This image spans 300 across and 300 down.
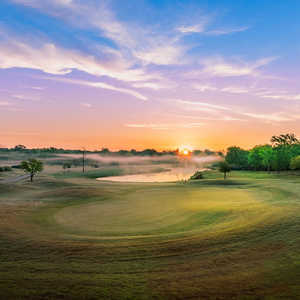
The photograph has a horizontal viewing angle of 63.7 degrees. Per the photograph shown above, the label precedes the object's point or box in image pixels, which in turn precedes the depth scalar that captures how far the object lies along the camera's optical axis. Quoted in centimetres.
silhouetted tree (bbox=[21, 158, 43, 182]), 4669
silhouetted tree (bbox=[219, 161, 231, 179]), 6325
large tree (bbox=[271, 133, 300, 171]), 9281
